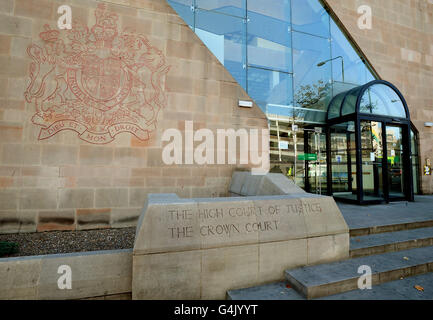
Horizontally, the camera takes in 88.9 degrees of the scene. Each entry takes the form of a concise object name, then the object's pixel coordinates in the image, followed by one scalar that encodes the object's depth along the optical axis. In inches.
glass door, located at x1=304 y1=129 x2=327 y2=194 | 371.9
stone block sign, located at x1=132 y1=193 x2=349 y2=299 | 116.8
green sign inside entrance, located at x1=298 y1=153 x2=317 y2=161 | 355.6
